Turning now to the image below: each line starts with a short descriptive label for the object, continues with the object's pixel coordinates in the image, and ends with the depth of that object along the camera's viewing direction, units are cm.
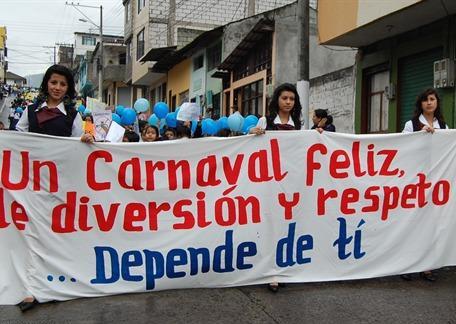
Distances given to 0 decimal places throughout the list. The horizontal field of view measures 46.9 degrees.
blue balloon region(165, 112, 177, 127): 1078
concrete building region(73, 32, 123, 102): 4844
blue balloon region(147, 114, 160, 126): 1152
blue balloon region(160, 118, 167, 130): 1163
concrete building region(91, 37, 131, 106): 3950
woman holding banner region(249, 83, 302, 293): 483
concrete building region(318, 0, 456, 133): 878
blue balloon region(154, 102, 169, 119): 1215
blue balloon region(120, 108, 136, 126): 1109
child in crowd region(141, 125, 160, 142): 658
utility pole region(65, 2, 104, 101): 3238
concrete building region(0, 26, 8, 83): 7891
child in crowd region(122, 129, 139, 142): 809
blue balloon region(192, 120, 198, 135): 1084
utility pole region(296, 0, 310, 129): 985
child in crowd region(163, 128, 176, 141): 755
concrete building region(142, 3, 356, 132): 1309
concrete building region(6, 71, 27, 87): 12156
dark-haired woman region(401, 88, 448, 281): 519
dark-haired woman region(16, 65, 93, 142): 427
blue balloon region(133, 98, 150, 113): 1318
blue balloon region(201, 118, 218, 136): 1076
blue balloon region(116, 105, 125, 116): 1145
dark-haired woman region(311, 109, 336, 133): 854
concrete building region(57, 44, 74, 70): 8519
